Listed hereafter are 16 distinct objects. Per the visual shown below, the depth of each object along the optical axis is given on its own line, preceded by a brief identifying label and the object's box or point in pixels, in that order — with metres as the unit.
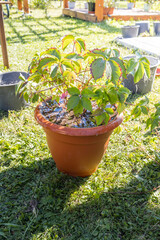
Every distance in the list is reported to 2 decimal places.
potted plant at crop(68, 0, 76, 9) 11.49
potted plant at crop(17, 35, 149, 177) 1.35
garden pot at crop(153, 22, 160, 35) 6.88
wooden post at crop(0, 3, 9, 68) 3.54
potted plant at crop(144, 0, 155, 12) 11.51
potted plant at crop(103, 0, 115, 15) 9.35
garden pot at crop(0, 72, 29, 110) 2.71
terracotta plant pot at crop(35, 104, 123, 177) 1.55
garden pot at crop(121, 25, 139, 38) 6.25
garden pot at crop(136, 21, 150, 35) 7.07
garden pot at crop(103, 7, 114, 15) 9.48
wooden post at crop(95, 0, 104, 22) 8.96
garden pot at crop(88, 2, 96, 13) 9.57
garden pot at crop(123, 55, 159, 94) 3.29
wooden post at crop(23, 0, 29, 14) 10.30
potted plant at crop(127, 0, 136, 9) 13.40
